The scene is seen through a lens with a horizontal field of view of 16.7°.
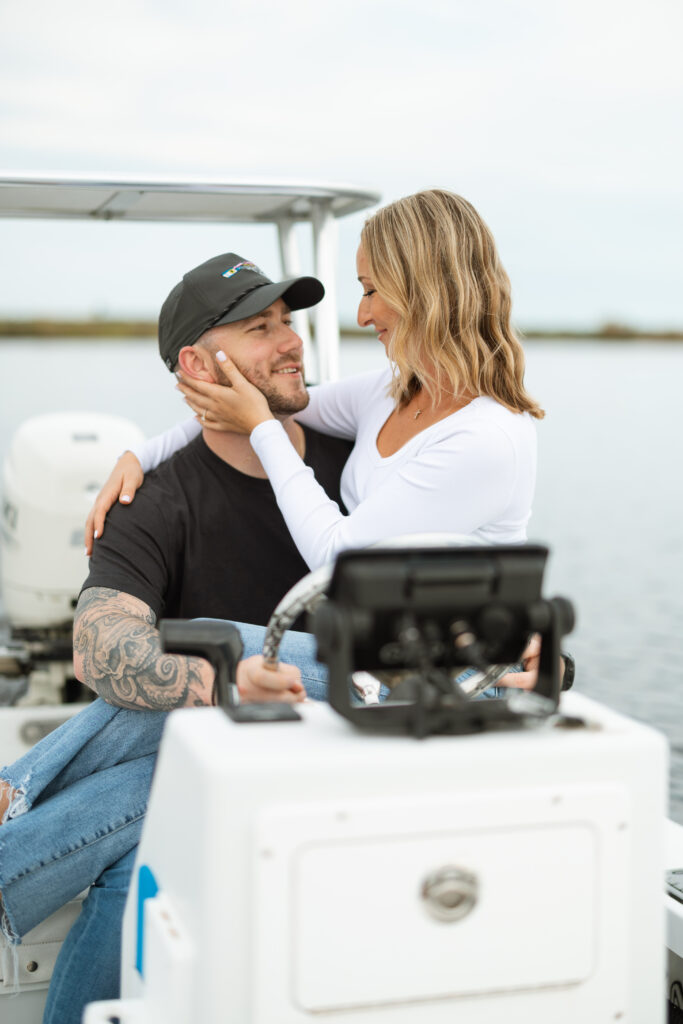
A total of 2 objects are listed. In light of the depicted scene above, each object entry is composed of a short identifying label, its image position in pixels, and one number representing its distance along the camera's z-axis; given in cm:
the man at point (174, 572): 359
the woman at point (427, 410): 378
